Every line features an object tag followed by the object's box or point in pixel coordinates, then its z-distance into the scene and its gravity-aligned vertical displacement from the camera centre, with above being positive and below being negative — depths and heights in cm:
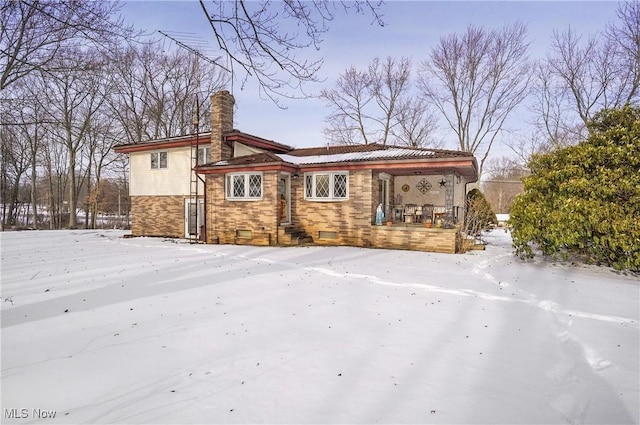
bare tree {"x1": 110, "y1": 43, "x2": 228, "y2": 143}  2436 +910
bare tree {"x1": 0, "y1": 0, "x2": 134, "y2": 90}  480 +378
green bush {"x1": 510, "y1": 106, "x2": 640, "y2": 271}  736 +32
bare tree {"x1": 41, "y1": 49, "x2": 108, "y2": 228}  2272 +687
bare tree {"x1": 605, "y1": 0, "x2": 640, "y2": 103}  1553 +879
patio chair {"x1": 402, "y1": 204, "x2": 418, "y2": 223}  1343 +2
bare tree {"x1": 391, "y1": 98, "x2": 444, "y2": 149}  2700 +746
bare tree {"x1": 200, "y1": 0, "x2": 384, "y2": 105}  351 +210
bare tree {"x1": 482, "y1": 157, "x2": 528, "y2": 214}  3797 +316
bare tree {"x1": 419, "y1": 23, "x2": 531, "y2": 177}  2189 +1041
